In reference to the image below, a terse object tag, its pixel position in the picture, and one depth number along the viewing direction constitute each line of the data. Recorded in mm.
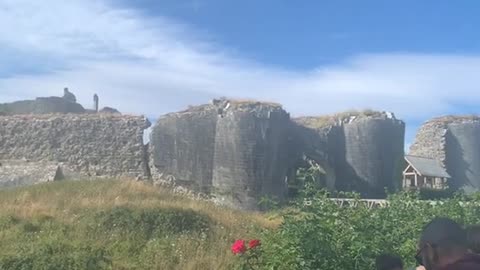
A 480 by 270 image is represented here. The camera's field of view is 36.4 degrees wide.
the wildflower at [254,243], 7647
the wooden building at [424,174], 33312
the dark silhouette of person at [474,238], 4707
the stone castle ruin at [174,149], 28500
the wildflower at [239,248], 7566
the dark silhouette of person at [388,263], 4949
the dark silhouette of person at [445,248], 3402
